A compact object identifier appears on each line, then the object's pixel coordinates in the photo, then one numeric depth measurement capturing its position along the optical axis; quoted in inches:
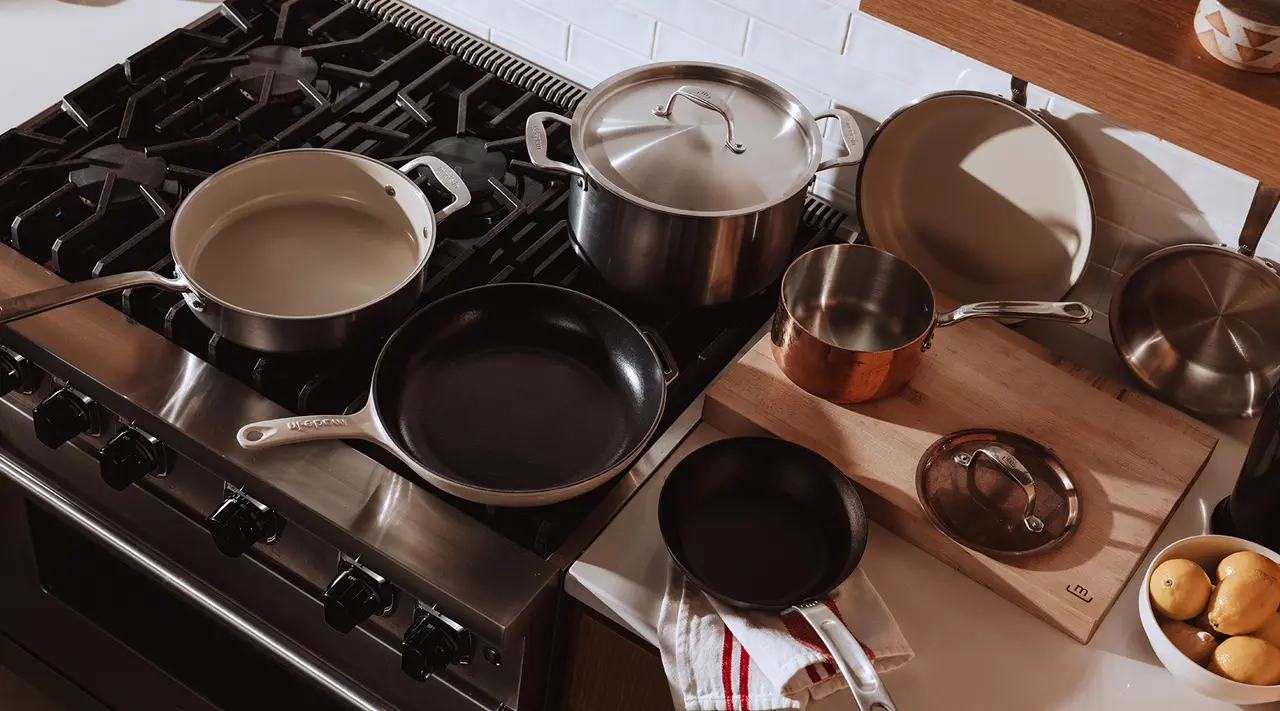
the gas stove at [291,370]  42.1
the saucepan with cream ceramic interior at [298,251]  43.9
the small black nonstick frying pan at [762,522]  41.3
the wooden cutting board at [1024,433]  41.7
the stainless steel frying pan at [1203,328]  46.9
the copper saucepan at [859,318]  44.3
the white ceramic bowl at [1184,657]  38.3
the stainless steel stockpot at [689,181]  45.9
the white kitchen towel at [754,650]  37.7
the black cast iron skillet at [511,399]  42.1
